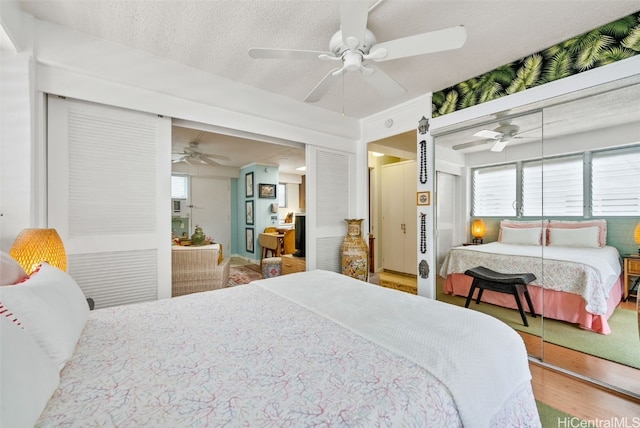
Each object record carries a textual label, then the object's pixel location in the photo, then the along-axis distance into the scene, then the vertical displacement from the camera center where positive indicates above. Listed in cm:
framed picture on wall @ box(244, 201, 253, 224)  653 +4
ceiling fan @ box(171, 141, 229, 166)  494 +107
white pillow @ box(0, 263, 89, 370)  95 -38
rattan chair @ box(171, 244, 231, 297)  331 -72
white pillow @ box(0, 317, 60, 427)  62 -43
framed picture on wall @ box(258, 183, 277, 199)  636 +51
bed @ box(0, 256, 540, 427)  75 -56
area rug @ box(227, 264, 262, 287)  484 -121
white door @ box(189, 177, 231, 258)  651 +11
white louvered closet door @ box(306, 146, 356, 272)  356 +13
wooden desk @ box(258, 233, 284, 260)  555 -63
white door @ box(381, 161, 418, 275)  492 -9
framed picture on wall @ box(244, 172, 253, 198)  652 +70
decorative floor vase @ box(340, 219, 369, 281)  354 -54
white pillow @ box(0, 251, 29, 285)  121 -27
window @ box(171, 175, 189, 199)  640 +63
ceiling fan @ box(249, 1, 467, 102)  151 +102
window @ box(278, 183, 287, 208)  764 +47
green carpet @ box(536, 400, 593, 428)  158 -123
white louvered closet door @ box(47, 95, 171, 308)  211 +13
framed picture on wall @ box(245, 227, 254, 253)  653 -65
